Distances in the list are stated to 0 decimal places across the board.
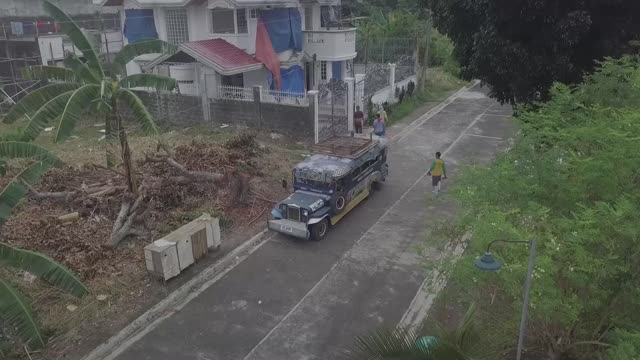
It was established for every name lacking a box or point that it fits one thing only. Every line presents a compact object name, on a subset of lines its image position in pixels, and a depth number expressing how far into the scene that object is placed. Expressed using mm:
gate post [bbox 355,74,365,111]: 21641
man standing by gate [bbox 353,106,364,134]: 21141
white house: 21984
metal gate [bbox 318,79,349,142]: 20562
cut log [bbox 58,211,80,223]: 12281
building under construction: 26625
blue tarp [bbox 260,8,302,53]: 23516
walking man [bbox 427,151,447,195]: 14734
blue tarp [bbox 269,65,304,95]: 24644
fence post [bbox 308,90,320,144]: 19438
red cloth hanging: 23062
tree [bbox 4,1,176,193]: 10430
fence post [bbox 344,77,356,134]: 20969
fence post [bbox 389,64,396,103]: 25156
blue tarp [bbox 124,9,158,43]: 24844
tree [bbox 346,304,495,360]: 4637
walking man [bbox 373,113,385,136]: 20047
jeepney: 12547
